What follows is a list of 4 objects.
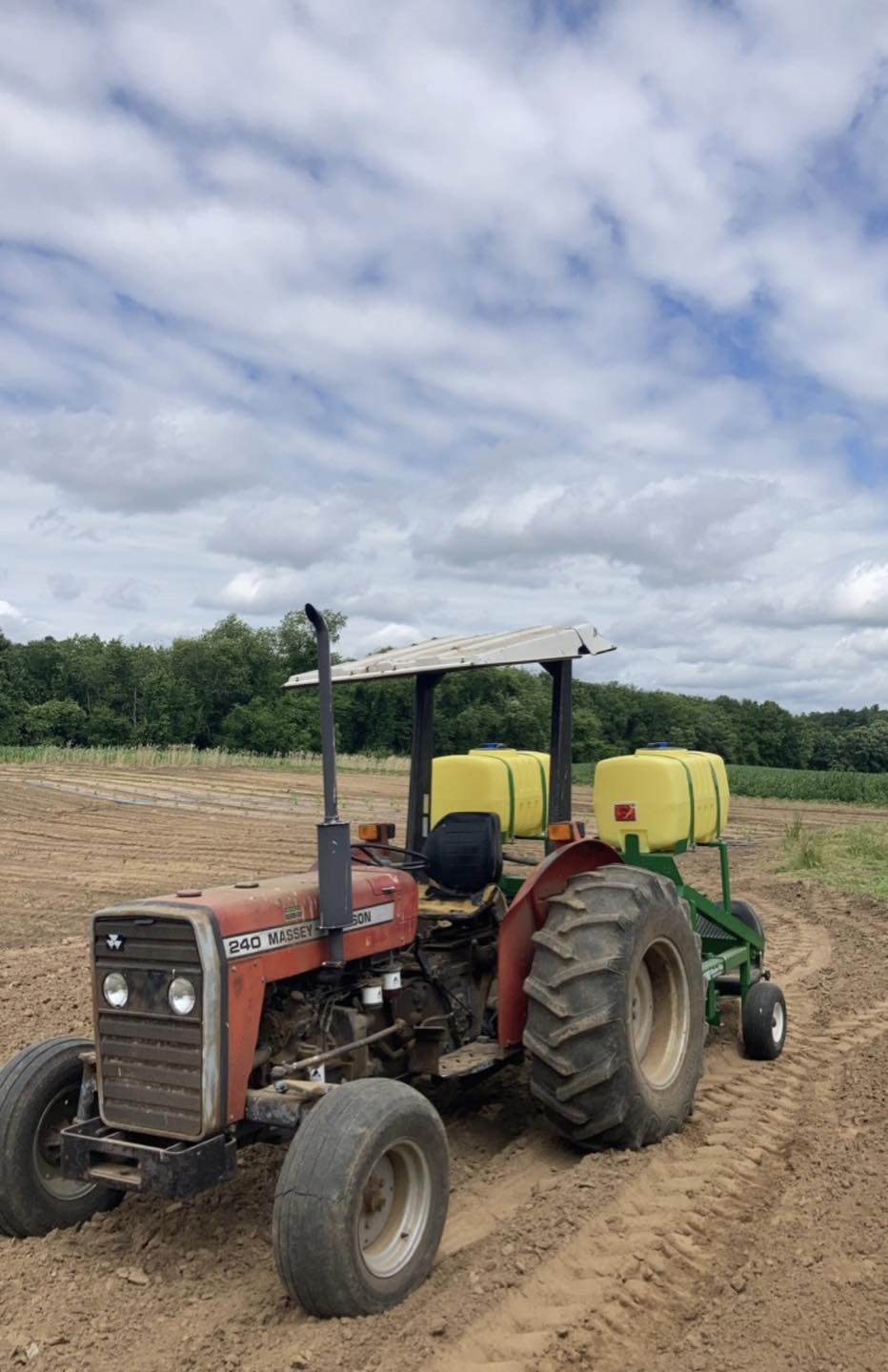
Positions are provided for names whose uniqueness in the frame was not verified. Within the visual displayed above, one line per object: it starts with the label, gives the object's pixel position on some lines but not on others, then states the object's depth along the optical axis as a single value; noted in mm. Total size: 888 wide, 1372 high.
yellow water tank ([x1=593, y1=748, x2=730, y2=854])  6660
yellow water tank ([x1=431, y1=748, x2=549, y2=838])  6125
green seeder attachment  6445
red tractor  3736
